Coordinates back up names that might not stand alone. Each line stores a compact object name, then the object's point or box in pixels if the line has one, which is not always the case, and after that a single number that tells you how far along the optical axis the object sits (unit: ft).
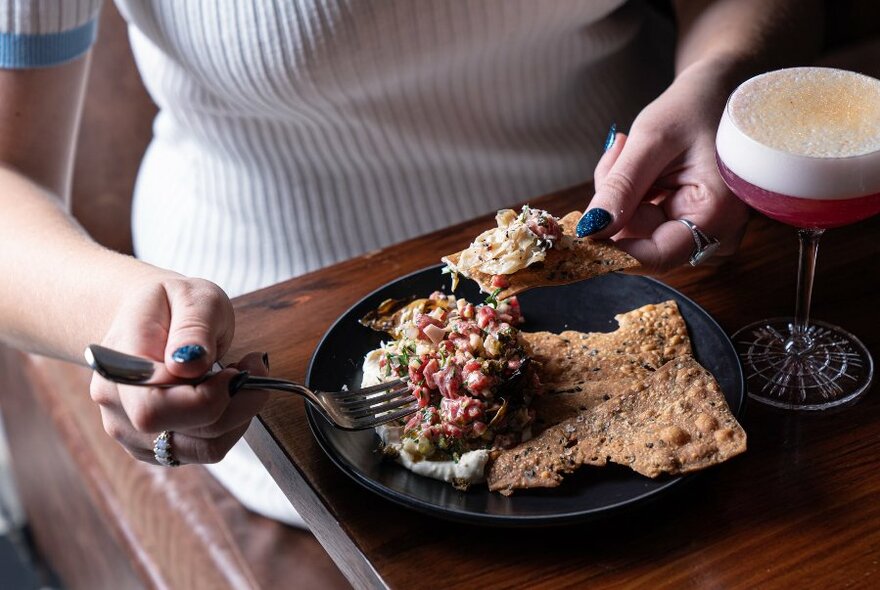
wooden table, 2.82
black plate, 2.93
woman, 3.44
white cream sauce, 3.11
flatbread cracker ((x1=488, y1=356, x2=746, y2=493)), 2.99
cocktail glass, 3.09
